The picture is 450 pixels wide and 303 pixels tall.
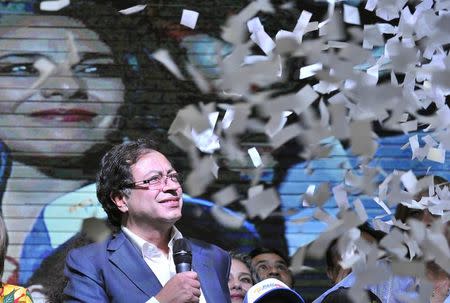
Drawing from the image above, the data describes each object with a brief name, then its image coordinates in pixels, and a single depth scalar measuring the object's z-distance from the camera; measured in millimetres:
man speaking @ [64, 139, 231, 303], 6902
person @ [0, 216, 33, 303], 7687
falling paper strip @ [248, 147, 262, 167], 6189
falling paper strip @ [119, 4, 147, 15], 6825
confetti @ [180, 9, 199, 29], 6309
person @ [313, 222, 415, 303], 7070
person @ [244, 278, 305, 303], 7070
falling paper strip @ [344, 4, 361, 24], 6113
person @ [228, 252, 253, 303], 9250
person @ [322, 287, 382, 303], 6809
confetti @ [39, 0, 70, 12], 13312
